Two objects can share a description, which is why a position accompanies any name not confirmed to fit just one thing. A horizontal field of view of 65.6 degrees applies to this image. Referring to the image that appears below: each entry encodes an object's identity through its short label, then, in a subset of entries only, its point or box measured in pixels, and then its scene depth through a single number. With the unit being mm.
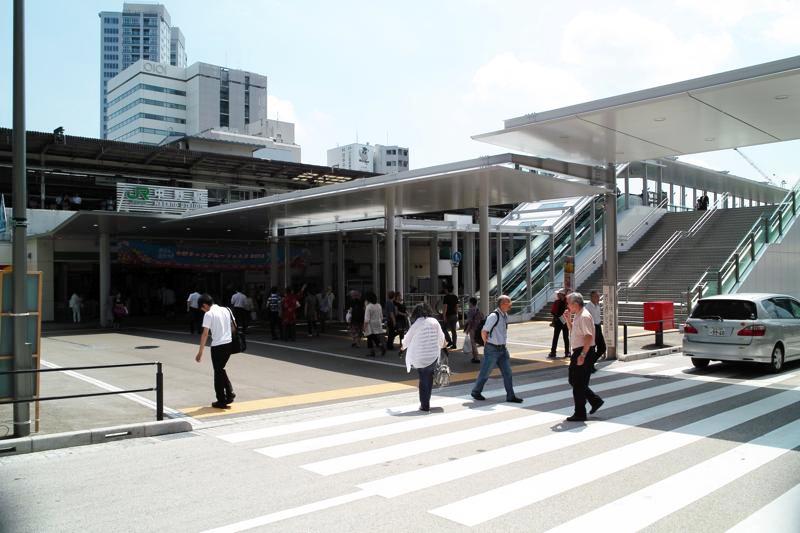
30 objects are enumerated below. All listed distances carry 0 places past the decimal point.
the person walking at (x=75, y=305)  27555
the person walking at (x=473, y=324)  14531
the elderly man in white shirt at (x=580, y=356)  8641
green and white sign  24406
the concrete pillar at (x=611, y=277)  15734
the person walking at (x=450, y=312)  16531
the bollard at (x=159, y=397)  8617
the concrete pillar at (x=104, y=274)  26156
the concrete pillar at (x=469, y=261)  28562
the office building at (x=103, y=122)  173100
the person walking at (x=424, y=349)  9484
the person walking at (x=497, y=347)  10148
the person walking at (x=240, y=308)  19281
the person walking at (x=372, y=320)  15876
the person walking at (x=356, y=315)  17766
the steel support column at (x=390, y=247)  19219
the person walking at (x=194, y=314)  21031
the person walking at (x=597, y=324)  12711
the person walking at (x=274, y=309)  20328
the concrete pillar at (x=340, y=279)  28031
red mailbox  17562
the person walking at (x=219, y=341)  9781
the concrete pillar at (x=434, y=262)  28867
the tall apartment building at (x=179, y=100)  129750
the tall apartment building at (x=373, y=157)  145000
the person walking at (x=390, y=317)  16672
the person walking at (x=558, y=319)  15477
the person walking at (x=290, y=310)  19453
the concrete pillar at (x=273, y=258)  27819
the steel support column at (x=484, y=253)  17375
